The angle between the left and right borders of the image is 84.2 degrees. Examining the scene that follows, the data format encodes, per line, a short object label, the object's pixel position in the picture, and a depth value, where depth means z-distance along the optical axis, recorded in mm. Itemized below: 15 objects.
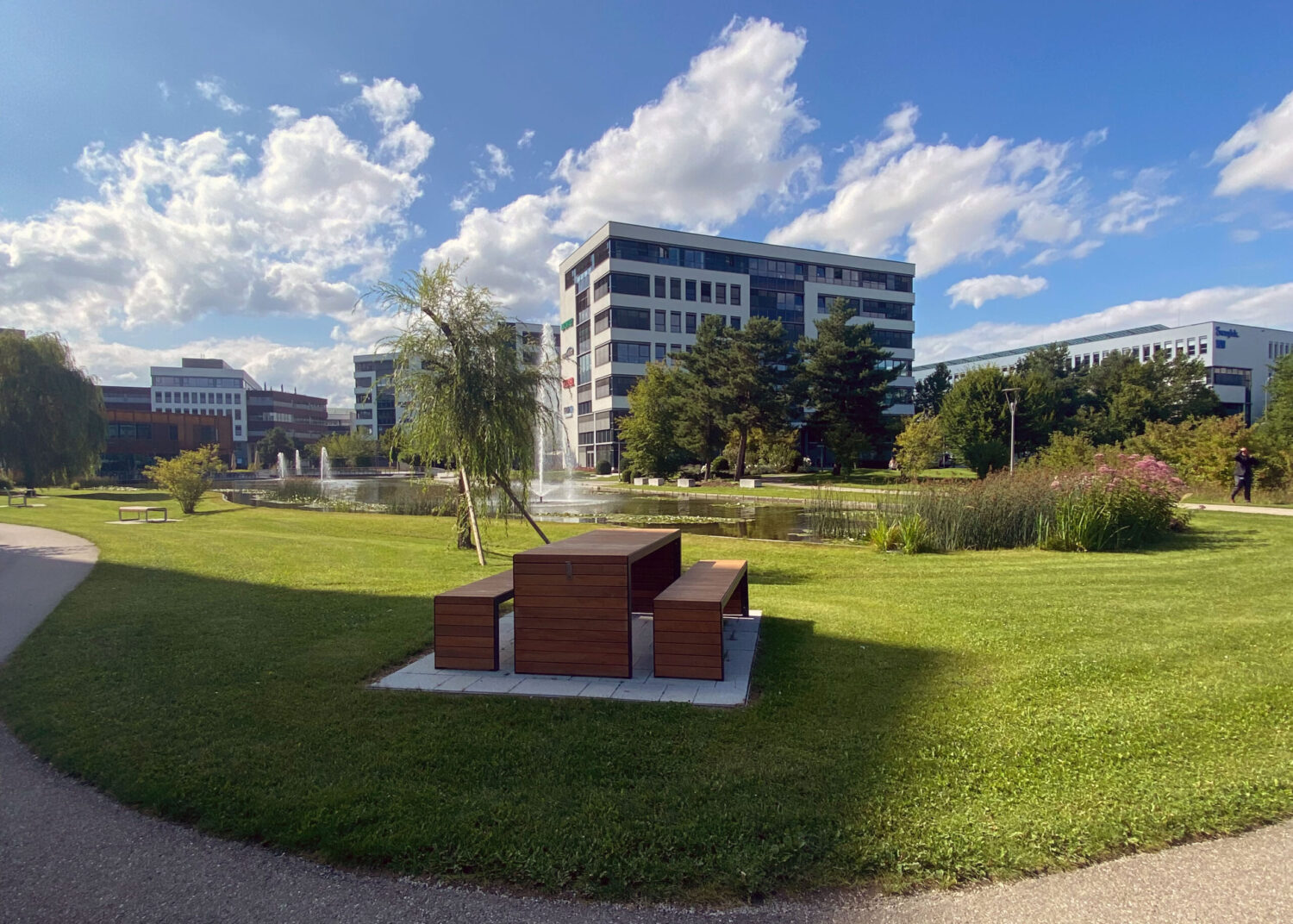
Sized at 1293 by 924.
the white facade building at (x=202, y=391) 119688
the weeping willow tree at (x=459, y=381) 11258
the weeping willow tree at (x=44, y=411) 32875
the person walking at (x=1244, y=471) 20484
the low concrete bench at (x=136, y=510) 21266
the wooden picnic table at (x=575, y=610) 5328
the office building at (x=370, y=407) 112781
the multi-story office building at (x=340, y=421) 147138
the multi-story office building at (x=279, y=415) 121500
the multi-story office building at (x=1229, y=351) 82375
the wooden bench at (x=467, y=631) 5680
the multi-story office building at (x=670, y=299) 65250
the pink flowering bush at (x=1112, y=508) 12875
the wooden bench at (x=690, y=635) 5344
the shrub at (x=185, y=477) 23359
